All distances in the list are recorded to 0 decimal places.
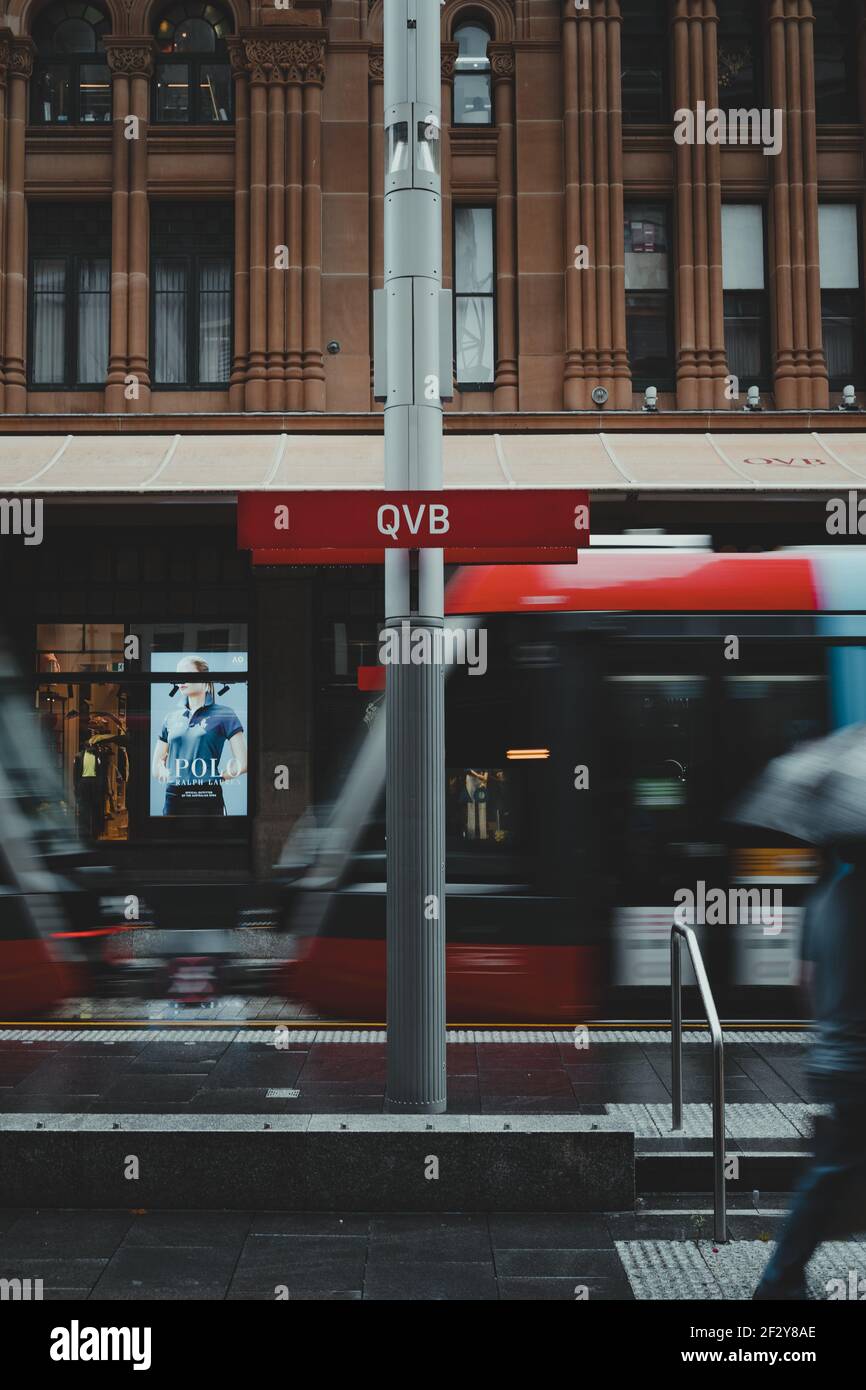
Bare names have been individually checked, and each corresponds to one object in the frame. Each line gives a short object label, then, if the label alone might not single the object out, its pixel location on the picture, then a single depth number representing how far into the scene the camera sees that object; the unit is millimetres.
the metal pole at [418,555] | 6082
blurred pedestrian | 3791
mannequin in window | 16656
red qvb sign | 5738
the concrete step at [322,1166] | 5344
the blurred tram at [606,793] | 8156
